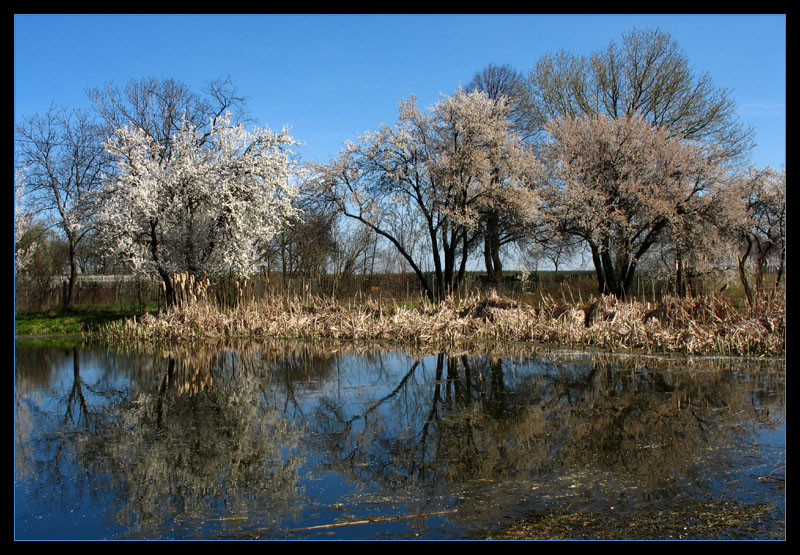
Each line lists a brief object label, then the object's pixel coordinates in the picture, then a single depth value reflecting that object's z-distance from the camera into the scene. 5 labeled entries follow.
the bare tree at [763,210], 26.91
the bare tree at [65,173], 28.72
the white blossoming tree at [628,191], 25.94
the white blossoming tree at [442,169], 27.72
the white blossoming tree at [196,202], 22.83
